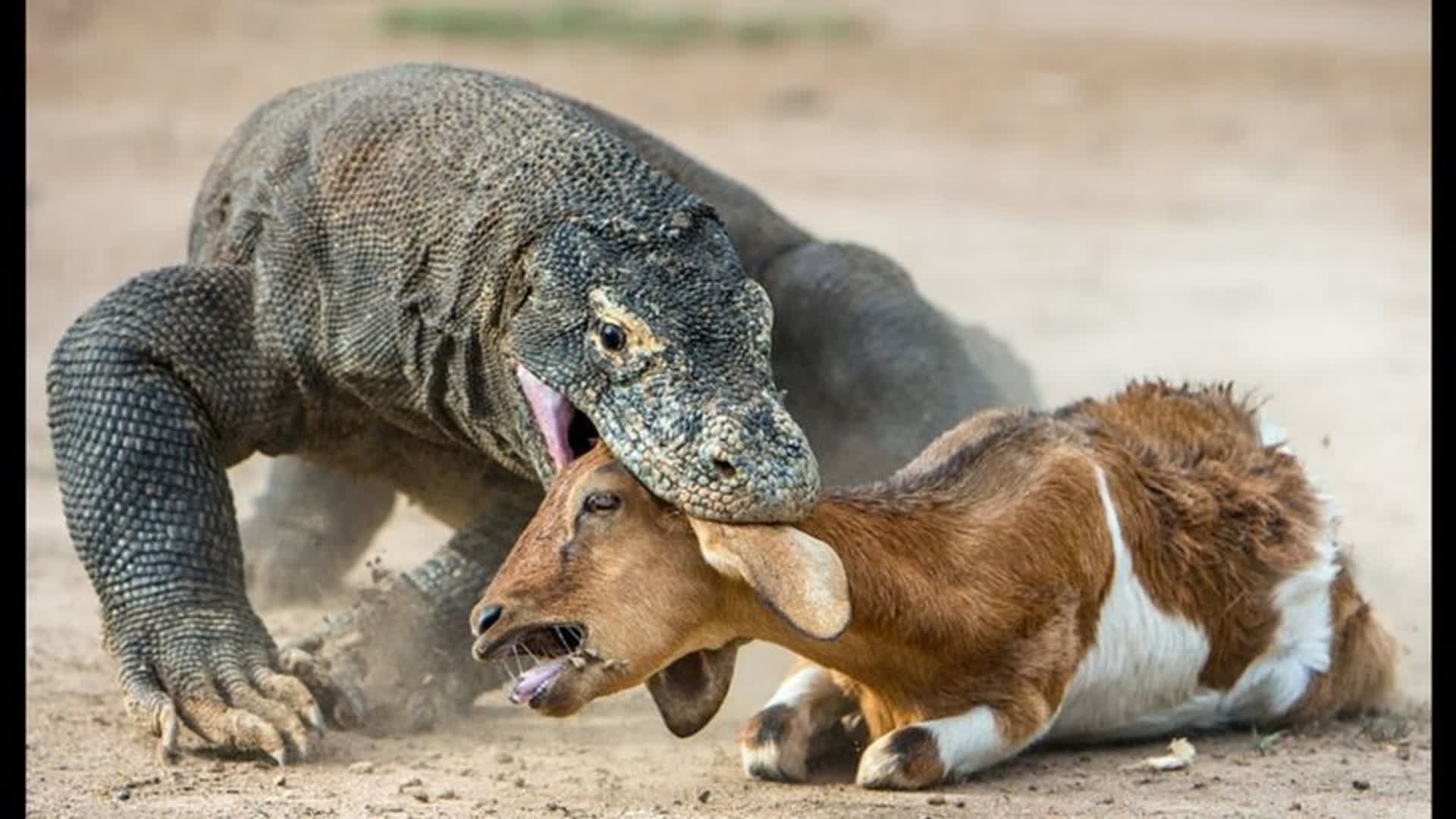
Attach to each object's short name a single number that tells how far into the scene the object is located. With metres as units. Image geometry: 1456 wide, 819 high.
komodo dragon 13.42
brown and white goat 11.65
